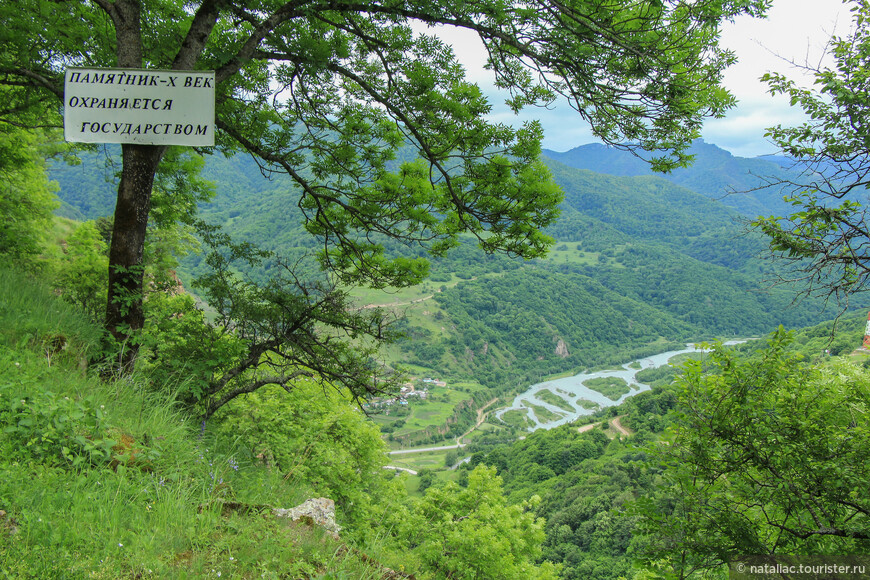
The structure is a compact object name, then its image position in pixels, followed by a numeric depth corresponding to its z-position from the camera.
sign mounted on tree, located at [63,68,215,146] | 2.96
